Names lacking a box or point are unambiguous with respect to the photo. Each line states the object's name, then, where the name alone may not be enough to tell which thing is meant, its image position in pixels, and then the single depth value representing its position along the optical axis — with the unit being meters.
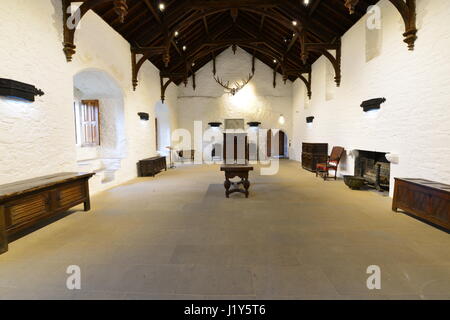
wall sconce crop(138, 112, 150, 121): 7.80
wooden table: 4.96
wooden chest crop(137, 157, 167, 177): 7.77
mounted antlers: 12.13
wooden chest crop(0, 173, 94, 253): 2.64
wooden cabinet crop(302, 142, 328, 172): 8.25
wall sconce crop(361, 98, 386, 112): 5.13
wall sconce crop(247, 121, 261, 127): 12.69
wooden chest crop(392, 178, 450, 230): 3.10
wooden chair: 6.91
